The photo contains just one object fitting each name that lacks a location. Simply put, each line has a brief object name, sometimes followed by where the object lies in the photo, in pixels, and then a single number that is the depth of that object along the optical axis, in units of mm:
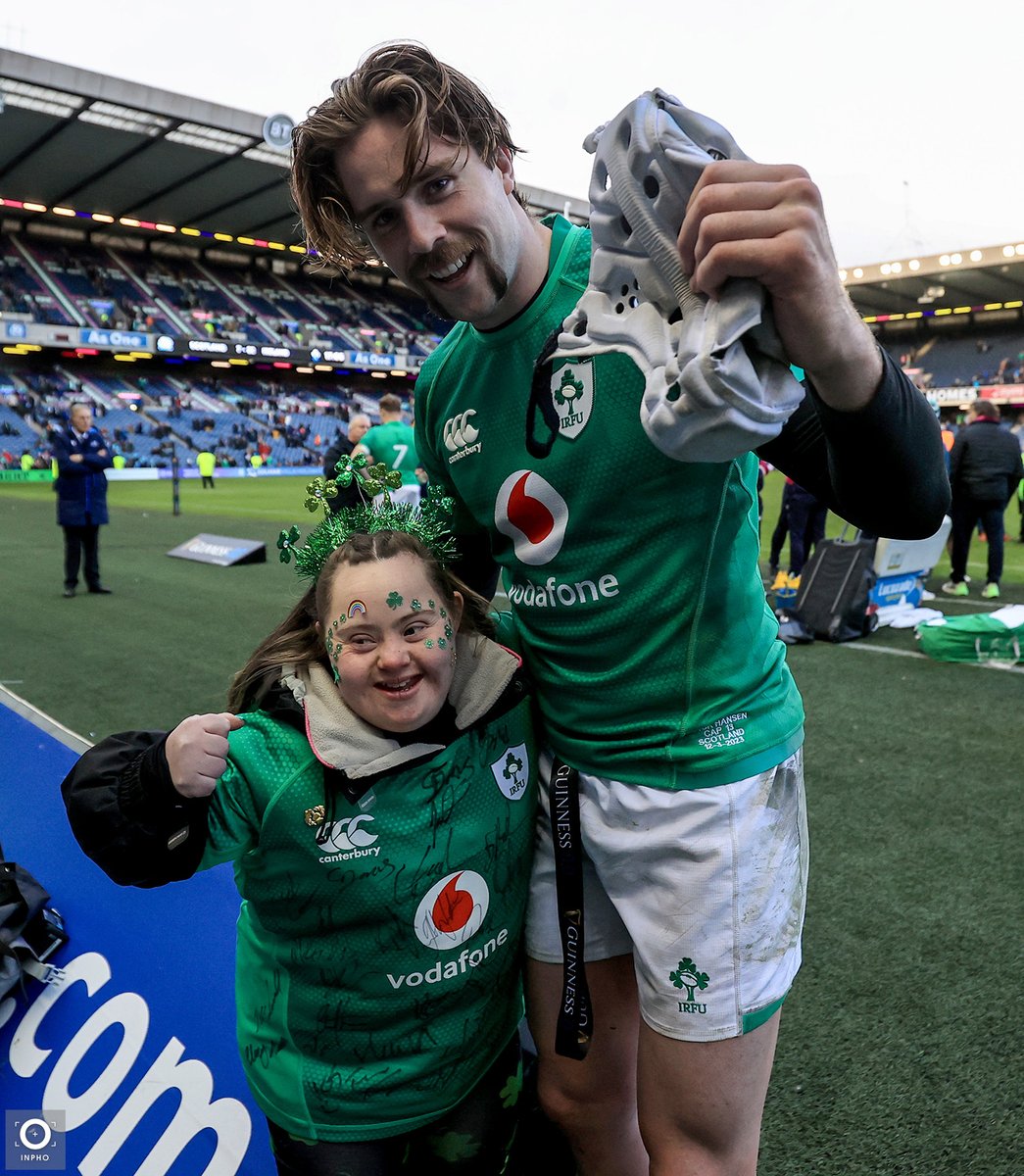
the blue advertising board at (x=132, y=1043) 1848
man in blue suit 8336
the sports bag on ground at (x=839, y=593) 6543
